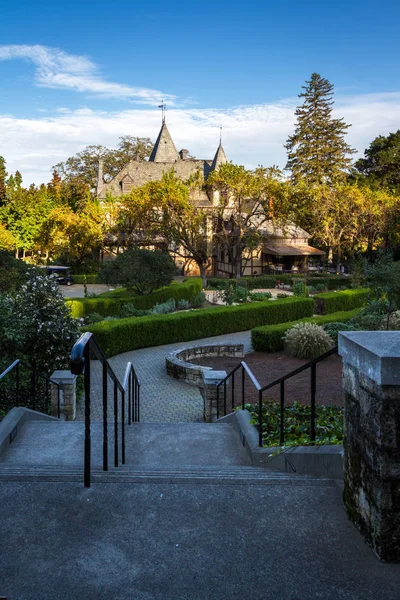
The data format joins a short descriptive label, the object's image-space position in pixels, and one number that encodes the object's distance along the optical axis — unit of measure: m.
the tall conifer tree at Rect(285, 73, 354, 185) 52.31
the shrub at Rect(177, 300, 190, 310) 25.42
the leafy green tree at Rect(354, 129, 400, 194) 48.19
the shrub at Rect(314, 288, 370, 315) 24.20
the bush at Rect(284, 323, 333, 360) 14.14
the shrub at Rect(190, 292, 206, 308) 25.75
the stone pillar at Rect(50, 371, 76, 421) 9.01
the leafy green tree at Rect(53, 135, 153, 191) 59.75
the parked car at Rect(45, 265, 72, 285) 39.72
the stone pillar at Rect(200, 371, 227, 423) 9.05
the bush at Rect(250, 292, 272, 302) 27.14
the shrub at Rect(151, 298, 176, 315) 22.63
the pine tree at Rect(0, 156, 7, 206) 48.78
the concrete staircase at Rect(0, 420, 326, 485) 3.57
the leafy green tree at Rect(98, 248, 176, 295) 24.22
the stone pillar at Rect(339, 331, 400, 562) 2.58
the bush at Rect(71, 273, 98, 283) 39.60
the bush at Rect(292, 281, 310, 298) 27.02
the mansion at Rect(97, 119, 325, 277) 41.72
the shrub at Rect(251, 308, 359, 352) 15.48
